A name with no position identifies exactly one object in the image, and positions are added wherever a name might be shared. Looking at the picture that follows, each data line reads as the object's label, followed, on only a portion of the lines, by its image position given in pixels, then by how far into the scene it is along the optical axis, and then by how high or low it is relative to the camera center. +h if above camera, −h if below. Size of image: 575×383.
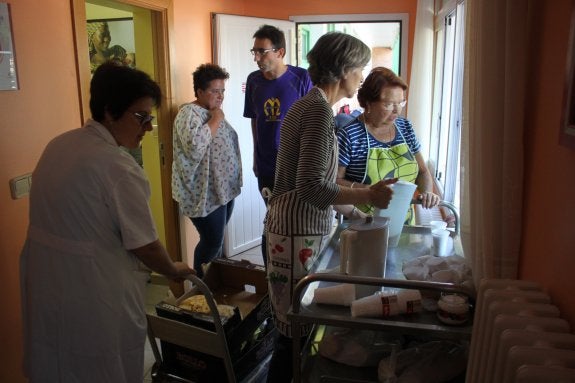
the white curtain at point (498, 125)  1.04 -0.07
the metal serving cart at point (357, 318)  1.19 -0.58
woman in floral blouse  2.86 -0.42
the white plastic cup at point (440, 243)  1.71 -0.53
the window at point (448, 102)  2.86 -0.06
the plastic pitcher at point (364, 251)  1.35 -0.45
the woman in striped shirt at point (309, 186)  1.46 -0.29
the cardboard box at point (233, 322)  1.93 -0.99
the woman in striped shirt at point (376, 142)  2.00 -0.20
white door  3.72 -0.03
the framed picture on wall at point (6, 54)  1.84 +0.16
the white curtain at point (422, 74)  3.61 +0.15
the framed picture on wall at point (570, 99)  0.81 -0.01
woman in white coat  1.36 -0.44
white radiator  0.71 -0.40
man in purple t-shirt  2.96 +0.00
